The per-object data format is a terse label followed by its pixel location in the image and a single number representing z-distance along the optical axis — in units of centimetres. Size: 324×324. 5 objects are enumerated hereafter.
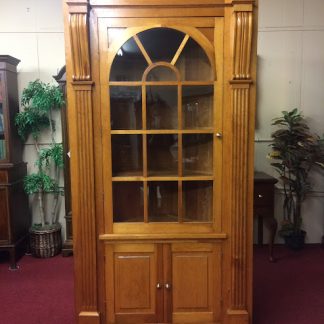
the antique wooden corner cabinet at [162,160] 190
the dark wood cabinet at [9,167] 323
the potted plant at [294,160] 339
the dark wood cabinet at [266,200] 324
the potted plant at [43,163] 332
